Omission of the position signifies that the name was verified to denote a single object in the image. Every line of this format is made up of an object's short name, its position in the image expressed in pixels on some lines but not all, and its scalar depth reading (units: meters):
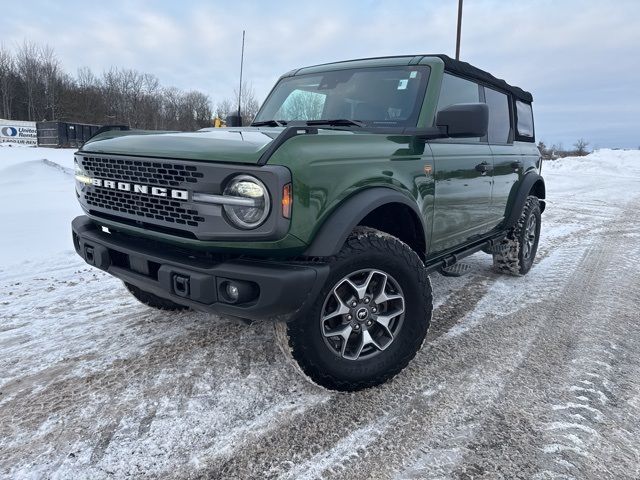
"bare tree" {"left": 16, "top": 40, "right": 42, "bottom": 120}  53.31
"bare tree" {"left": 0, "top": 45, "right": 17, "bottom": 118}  52.06
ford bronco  2.07
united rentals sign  34.72
